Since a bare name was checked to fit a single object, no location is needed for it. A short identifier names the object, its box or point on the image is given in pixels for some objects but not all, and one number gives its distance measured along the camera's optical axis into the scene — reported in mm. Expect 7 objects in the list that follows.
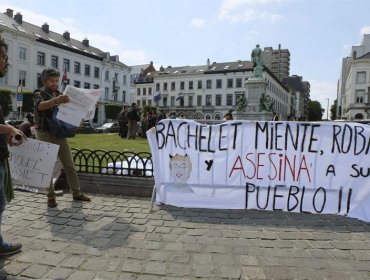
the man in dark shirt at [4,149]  3357
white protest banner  5152
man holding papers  5133
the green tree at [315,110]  141550
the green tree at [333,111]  118294
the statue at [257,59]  27000
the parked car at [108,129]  35278
